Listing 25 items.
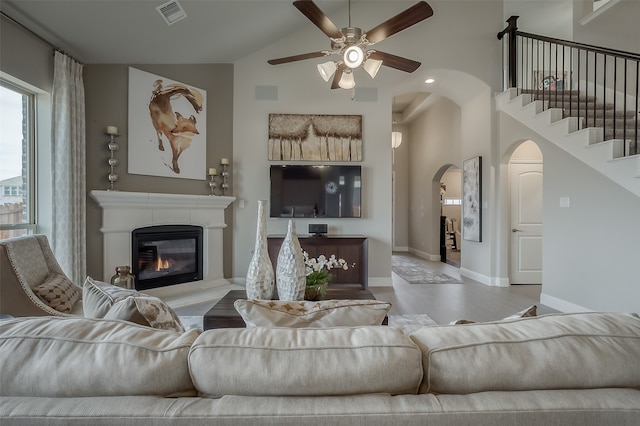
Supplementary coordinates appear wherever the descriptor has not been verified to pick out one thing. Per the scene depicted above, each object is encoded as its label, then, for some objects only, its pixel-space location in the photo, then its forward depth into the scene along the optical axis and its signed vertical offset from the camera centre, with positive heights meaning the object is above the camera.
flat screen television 4.58 +0.32
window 3.00 +0.51
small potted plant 2.26 -0.52
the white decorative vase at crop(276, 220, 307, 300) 1.99 -0.39
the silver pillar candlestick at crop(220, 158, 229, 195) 4.50 +0.54
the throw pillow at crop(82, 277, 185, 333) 1.02 -0.34
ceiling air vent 3.40 +2.28
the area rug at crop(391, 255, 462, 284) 5.00 -1.15
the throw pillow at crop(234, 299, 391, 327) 0.99 -0.34
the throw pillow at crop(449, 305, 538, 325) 1.03 -0.35
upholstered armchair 1.93 -0.50
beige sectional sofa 0.63 -0.37
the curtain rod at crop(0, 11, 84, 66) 2.84 +1.81
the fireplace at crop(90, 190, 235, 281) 3.67 -0.09
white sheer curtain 3.29 +0.43
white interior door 4.79 -0.31
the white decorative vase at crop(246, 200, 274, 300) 2.02 -0.39
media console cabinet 4.29 -0.56
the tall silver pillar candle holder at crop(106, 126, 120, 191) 3.70 +0.65
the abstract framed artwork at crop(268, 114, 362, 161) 4.64 +1.15
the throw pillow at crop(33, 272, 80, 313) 2.05 -0.57
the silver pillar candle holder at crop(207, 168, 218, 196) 4.48 +0.41
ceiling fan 2.56 +1.61
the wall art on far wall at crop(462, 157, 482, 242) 5.04 +0.21
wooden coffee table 1.90 -0.67
